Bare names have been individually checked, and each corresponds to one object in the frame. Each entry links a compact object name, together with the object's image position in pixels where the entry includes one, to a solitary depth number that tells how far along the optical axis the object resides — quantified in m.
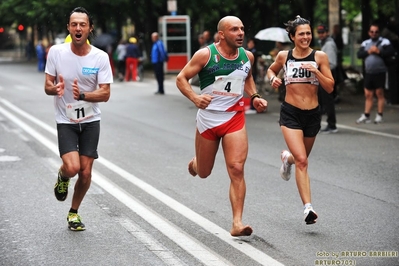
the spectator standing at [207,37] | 25.78
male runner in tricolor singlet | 7.54
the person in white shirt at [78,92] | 7.59
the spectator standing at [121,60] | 38.47
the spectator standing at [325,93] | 16.20
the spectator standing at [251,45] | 21.53
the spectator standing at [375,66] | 17.39
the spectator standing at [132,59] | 37.19
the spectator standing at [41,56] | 52.38
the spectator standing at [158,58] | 28.86
